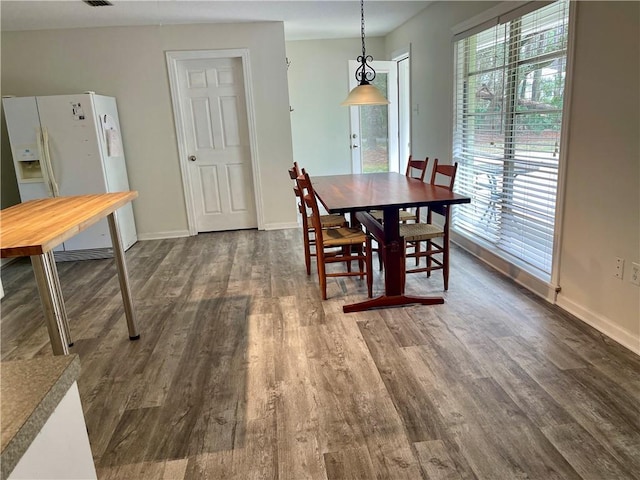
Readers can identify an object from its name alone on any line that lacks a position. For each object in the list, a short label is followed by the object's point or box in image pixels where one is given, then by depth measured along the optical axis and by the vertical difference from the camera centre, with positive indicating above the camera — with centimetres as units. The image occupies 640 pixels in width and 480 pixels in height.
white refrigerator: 421 -7
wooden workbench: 162 -33
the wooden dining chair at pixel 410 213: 373 -73
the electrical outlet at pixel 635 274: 230 -81
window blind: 291 -6
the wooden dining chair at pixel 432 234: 317 -76
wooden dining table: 280 -48
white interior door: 500 -8
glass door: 622 -11
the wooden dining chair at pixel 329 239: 305 -76
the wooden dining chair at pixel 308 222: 363 -74
